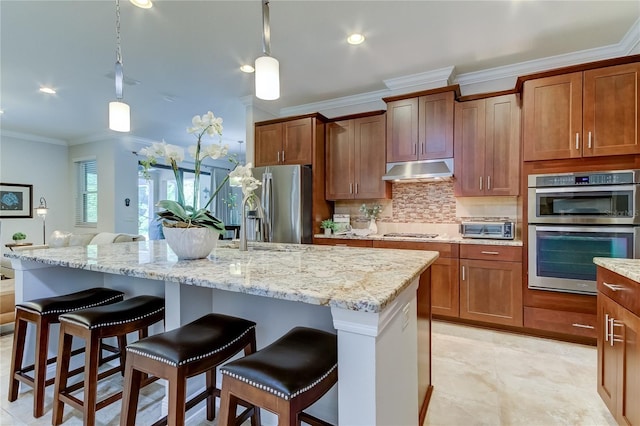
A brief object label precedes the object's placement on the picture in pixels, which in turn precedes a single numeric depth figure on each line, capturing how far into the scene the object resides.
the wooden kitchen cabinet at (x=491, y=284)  2.88
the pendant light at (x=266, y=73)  1.54
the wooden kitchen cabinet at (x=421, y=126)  3.31
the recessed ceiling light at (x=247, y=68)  3.29
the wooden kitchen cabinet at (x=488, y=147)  3.10
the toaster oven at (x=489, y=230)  3.07
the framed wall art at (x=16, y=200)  5.69
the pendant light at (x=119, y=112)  1.96
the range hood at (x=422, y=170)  3.29
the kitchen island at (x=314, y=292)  0.92
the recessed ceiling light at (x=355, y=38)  2.71
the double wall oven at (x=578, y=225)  2.49
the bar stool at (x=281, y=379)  0.94
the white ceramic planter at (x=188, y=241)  1.60
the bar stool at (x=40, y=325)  1.69
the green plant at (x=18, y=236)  5.43
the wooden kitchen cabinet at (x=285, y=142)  3.96
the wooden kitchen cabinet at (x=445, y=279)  3.12
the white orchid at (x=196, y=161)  1.65
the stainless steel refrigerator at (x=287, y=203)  3.81
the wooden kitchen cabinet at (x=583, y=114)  2.50
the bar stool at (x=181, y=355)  1.14
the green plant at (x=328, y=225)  4.02
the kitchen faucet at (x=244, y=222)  2.04
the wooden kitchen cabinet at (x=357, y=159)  3.77
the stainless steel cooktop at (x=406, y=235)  3.51
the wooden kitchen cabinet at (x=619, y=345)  1.36
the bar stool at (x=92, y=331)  1.48
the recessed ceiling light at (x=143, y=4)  2.24
